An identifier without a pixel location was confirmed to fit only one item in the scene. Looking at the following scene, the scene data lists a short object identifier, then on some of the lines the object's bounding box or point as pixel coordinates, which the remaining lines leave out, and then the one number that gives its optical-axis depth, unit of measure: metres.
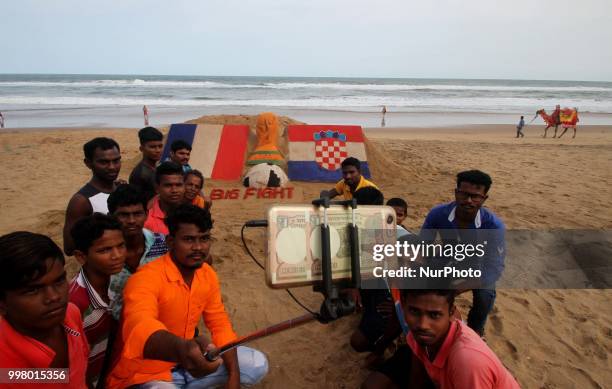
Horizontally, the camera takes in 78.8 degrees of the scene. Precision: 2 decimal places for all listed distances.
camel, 14.55
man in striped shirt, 1.87
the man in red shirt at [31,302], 1.38
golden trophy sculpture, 7.33
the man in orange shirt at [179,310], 1.66
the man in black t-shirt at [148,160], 3.57
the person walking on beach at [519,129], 14.42
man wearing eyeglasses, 2.65
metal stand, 1.20
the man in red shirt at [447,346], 1.49
